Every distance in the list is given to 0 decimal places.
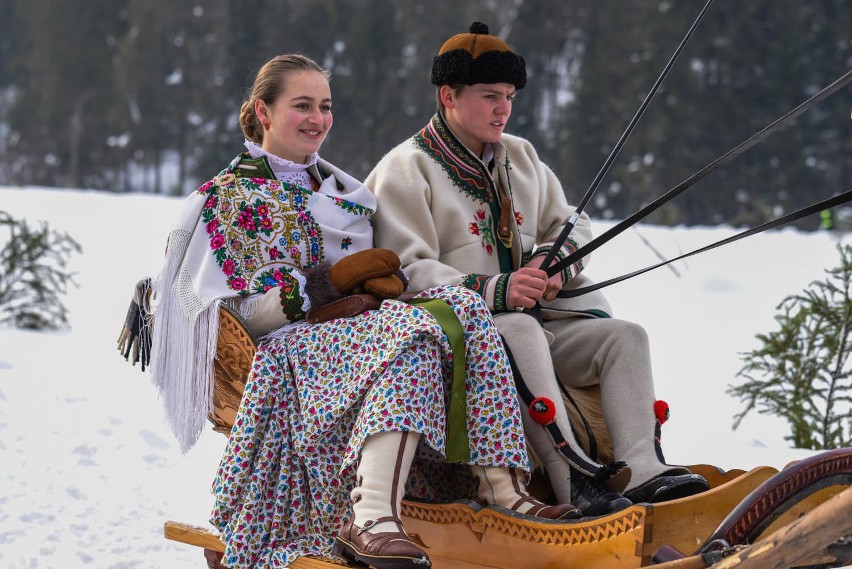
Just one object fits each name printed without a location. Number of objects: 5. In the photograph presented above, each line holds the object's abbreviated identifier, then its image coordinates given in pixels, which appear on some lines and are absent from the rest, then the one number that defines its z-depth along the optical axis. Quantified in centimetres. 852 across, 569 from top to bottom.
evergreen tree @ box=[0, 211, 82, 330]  1805
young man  574
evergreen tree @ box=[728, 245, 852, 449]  1132
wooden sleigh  413
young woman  529
